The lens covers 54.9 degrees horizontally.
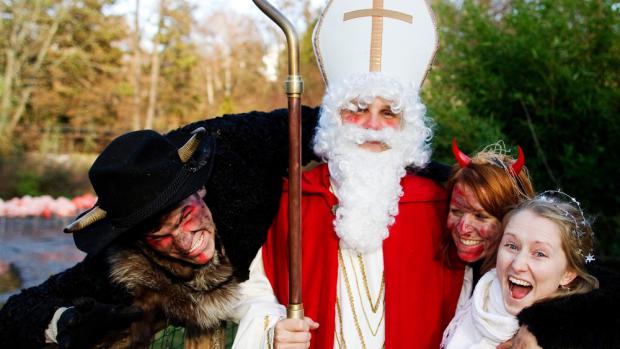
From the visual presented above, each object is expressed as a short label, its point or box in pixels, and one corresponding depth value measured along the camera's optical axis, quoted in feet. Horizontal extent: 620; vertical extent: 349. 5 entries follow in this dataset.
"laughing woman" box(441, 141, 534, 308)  8.07
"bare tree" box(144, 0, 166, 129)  70.33
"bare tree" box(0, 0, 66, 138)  61.16
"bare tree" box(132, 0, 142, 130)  68.33
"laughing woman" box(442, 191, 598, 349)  7.06
